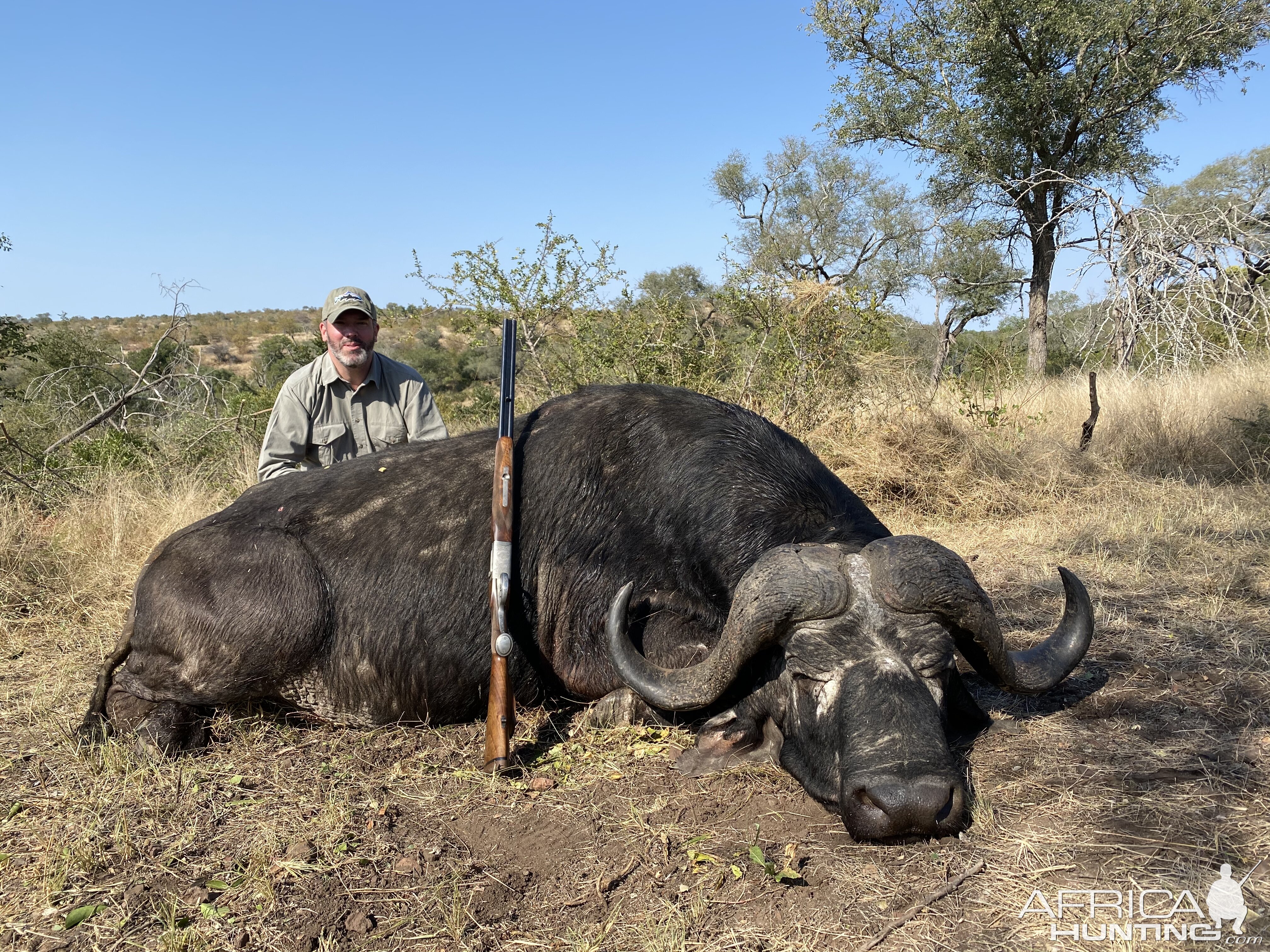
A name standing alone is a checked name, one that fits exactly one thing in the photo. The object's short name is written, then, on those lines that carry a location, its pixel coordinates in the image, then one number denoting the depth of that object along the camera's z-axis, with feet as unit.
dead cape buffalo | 10.18
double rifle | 10.85
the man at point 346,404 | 17.21
